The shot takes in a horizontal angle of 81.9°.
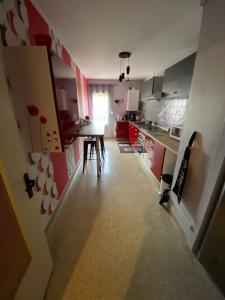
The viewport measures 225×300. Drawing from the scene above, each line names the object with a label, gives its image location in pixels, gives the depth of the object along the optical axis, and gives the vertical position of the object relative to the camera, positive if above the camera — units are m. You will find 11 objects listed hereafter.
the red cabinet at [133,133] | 4.04 -0.84
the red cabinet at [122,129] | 5.30 -0.85
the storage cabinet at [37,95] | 0.98 +0.09
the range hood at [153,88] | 3.39 +0.55
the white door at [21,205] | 0.75 -0.63
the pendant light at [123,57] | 2.57 +1.03
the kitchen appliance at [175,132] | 2.33 -0.42
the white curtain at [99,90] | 5.29 +0.66
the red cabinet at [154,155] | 2.23 -0.88
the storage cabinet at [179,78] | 1.94 +0.50
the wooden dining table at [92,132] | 2.28 -0.45
